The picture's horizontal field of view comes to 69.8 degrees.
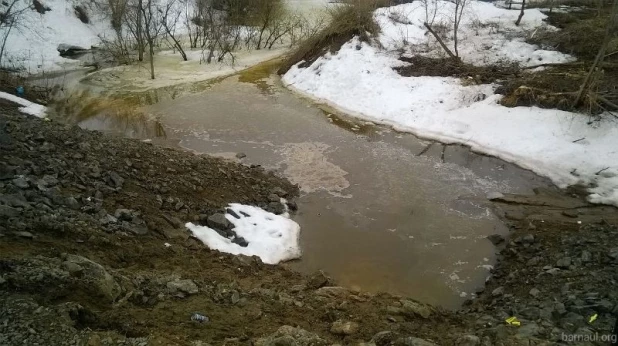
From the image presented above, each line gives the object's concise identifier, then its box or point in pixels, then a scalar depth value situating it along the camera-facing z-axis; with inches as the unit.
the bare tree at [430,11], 730.5
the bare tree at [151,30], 713.6
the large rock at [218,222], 285.1
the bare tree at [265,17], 940.2
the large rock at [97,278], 172.1
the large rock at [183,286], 196.9
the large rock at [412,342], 177.1
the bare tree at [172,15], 992.2
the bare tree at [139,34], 731.4
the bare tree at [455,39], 602.4
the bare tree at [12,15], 627.1
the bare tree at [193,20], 919.0
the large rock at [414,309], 213.9
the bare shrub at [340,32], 703.7
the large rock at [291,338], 166.2
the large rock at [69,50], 848.9
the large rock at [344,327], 187.8
